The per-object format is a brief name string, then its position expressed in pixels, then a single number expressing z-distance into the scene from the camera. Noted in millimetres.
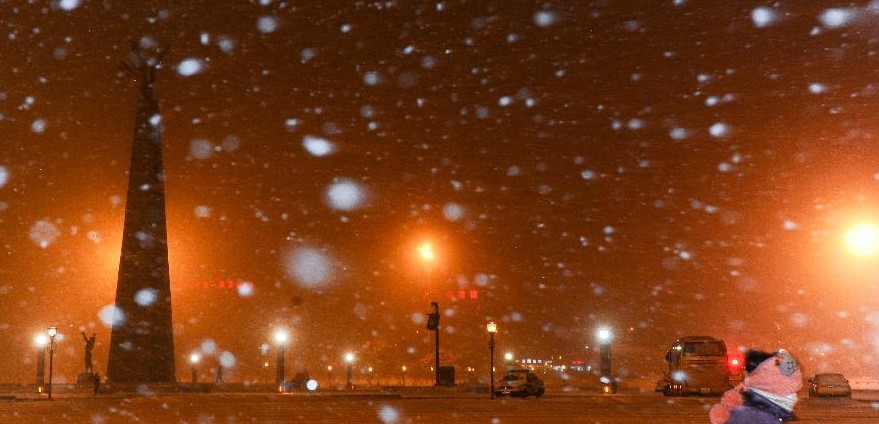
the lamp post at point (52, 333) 41250
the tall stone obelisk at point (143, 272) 46062
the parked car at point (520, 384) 40266
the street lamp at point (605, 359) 44219
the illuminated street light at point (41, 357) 47412
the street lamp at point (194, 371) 53750
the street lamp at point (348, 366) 52125
